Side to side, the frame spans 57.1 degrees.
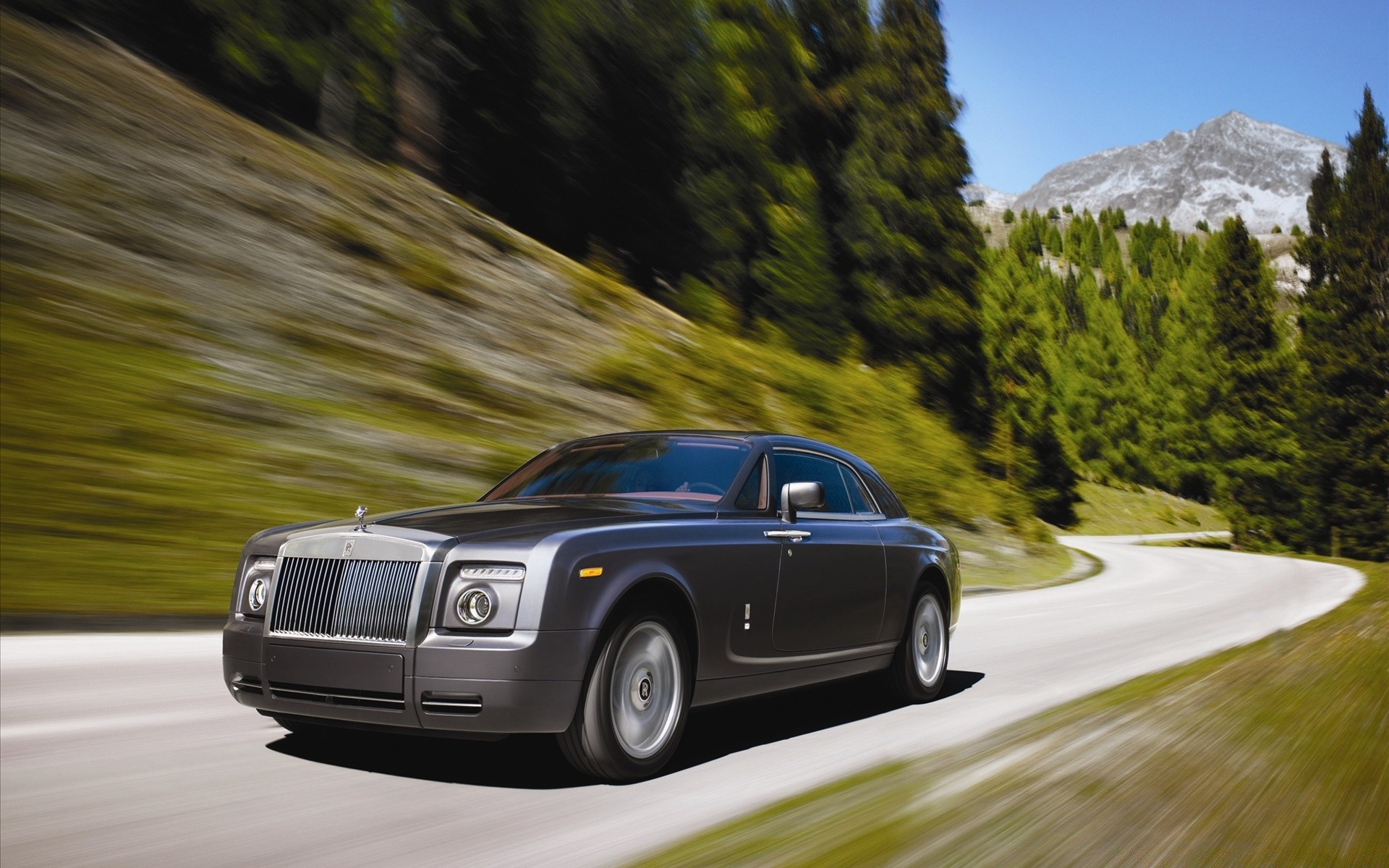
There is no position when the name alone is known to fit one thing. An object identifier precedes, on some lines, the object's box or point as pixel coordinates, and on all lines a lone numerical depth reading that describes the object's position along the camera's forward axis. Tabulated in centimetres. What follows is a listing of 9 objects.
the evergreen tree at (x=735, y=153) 3412
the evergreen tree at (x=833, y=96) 3809
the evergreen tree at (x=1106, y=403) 9319
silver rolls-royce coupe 502
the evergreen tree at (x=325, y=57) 2433
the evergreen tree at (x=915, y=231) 3706
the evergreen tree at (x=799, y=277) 3438
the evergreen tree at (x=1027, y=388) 5150
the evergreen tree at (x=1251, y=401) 5847
